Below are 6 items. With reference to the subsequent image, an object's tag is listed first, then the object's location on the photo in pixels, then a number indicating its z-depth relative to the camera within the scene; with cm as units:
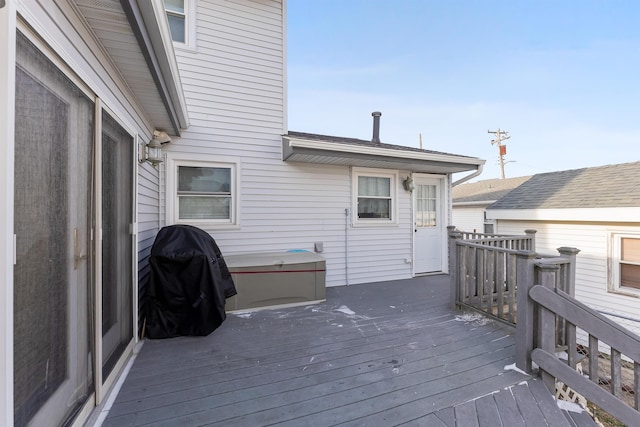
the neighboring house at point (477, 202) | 1376
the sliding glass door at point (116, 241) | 200
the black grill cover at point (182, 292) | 279
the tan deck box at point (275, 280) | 357
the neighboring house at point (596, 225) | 623
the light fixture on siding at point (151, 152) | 303
